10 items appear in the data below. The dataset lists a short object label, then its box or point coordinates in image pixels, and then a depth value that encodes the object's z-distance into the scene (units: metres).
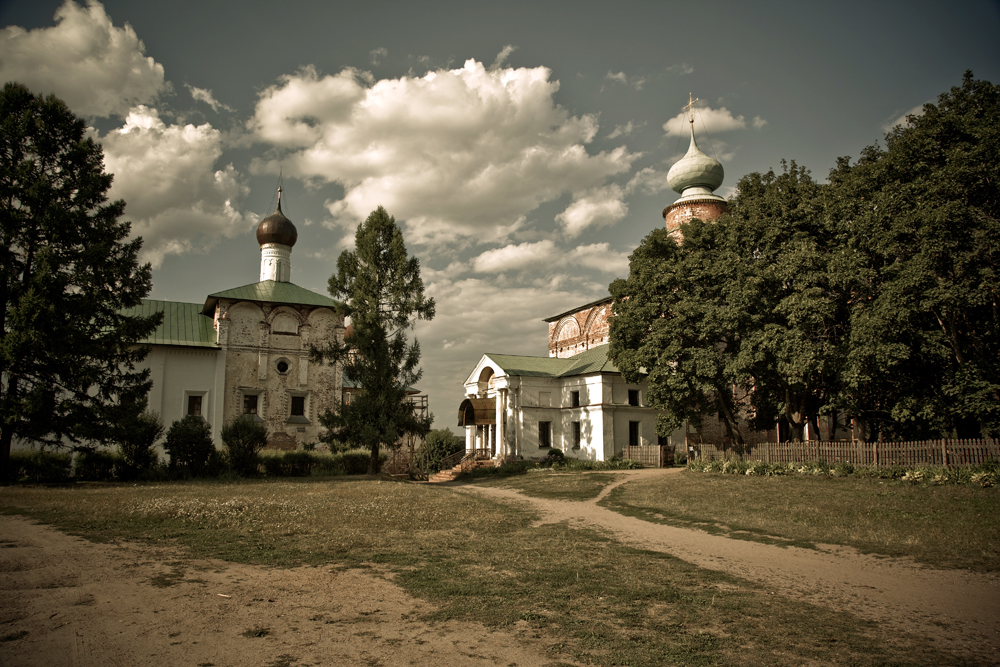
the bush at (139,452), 21.88
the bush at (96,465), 21.69
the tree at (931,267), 17.25
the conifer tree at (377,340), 24.98
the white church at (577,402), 32.41
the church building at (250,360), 30.50
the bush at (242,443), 23.97
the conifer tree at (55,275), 18.80
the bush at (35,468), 20.00
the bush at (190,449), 22.97
